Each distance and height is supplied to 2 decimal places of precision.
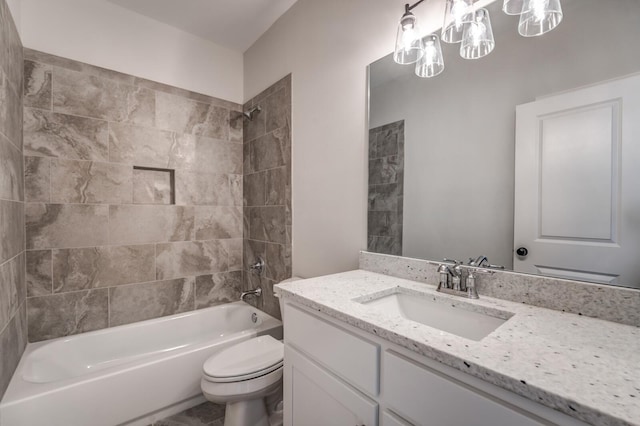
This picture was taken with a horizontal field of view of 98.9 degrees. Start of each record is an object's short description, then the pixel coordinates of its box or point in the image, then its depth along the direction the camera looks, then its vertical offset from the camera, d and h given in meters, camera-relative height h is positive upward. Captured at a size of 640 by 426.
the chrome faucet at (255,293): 2.33 -0.72
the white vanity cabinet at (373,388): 0.55 -0.46
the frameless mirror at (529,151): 0.81 +0.21
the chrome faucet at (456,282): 1.02 -0.29
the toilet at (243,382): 1.41 -0.91
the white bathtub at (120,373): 1.32 -0.96
